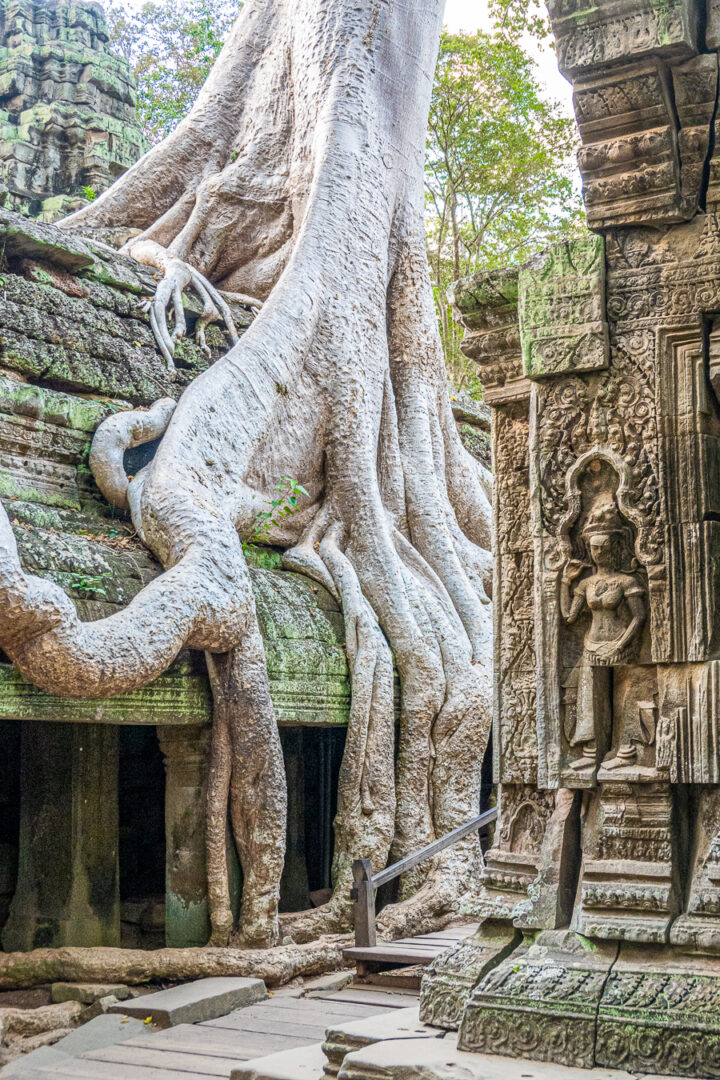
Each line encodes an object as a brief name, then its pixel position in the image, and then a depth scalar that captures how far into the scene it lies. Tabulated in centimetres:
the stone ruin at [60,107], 1269
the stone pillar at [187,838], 632
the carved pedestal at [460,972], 366
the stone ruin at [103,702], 628
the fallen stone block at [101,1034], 522
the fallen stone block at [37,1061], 484
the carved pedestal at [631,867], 342
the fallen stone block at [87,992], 583
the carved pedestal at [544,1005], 324
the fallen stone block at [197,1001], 540
